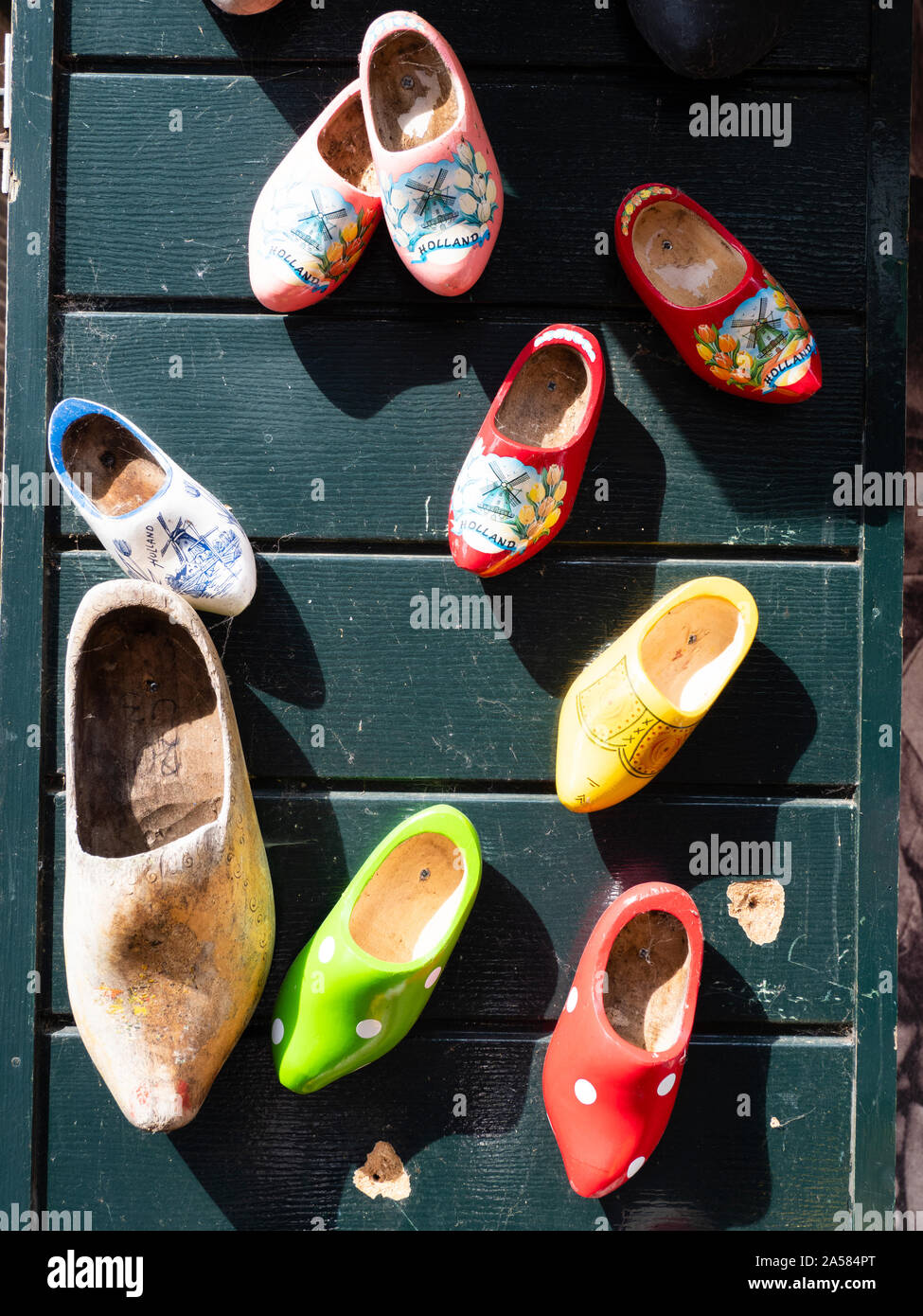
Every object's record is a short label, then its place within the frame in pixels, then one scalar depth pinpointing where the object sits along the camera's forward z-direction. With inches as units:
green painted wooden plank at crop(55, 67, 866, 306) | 49.3
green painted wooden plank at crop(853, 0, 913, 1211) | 49.8
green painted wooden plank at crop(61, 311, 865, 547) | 49.5
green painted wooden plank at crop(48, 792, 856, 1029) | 49.7
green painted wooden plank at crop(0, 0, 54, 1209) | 48.9
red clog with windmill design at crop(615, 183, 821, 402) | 47.1
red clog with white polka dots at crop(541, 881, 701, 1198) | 45.5
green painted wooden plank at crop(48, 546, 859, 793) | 49.8
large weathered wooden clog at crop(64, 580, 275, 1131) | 43.7
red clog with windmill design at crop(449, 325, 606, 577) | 46.0
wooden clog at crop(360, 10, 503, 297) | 44.6
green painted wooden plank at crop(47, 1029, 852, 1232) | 49.4
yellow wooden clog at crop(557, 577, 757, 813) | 45.4
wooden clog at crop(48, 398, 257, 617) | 45.9
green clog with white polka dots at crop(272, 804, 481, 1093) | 45.8
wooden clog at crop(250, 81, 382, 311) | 46.1
